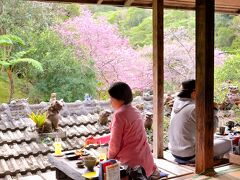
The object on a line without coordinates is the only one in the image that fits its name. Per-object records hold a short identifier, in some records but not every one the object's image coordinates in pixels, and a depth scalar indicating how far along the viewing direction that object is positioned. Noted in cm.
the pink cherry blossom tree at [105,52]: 1089
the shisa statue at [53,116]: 544
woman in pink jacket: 324
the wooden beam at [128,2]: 521
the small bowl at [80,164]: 333
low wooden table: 320
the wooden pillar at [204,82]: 374
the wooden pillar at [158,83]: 470
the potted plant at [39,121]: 541
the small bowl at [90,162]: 315
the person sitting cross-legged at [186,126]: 417
